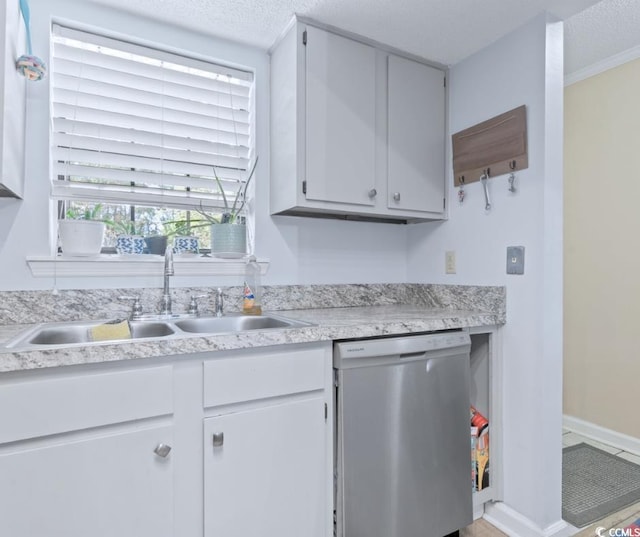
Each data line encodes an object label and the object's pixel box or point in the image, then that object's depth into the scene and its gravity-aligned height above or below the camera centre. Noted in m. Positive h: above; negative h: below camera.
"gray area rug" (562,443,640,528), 1.82 -1.13
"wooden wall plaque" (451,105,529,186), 1.76 +0.57
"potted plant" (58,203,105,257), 1.60 +0.12
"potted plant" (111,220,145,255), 1.80 +0.10
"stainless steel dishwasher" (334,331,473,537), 1.42 -0.65
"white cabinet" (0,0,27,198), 1.26 +0.56
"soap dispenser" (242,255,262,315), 1.90 -0.08
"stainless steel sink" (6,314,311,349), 1.41 -0.24
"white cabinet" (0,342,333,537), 1.03 -0.54
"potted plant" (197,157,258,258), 1.88 +0.15
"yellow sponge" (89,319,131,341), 1.46 -0.24
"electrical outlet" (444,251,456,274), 2.11 +0.02
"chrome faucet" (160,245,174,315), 1.73 -0.06
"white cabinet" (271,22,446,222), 1.80 +0.67
